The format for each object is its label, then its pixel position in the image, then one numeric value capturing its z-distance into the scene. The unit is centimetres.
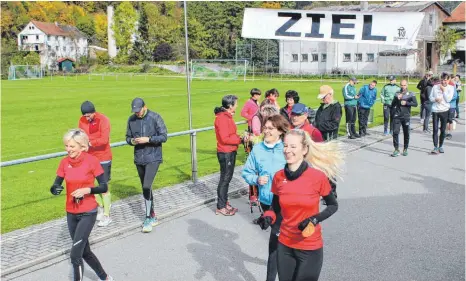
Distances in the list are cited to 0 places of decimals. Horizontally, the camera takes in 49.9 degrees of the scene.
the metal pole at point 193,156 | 974
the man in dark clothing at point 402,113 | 1251
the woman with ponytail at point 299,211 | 404
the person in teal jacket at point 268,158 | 520
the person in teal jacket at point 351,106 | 1578
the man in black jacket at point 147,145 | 708
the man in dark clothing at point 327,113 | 918
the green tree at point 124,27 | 10094
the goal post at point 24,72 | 7312
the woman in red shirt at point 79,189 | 511
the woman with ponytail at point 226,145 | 766
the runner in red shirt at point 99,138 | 721
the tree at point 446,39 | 6600
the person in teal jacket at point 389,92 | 1557
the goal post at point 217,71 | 6353
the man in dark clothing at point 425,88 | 1747
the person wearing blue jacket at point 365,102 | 1625
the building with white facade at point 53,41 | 10738
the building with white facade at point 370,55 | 6253
